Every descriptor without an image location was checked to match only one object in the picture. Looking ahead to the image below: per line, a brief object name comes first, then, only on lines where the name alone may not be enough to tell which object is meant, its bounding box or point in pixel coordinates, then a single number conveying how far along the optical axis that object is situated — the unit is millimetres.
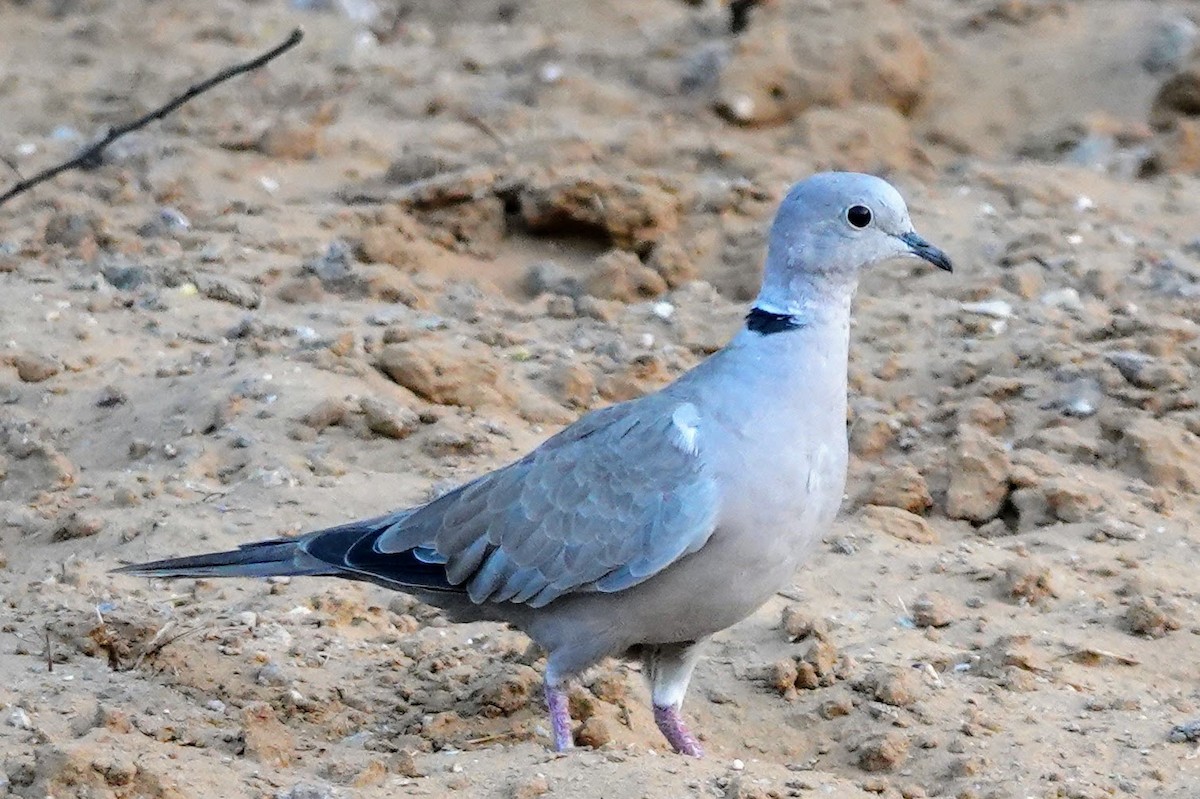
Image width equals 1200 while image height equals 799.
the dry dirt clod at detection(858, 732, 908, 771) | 8727
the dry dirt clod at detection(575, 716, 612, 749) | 8977
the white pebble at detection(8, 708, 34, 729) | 8352
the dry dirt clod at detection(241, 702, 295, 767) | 8414
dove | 8375
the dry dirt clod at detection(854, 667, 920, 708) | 9141
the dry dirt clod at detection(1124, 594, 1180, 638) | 9953
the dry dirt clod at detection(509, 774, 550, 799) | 7629
